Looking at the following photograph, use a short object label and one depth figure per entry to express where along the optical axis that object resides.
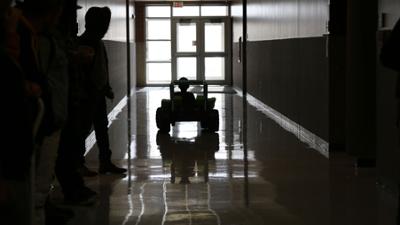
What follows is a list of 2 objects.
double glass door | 26.06
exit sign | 25.89
